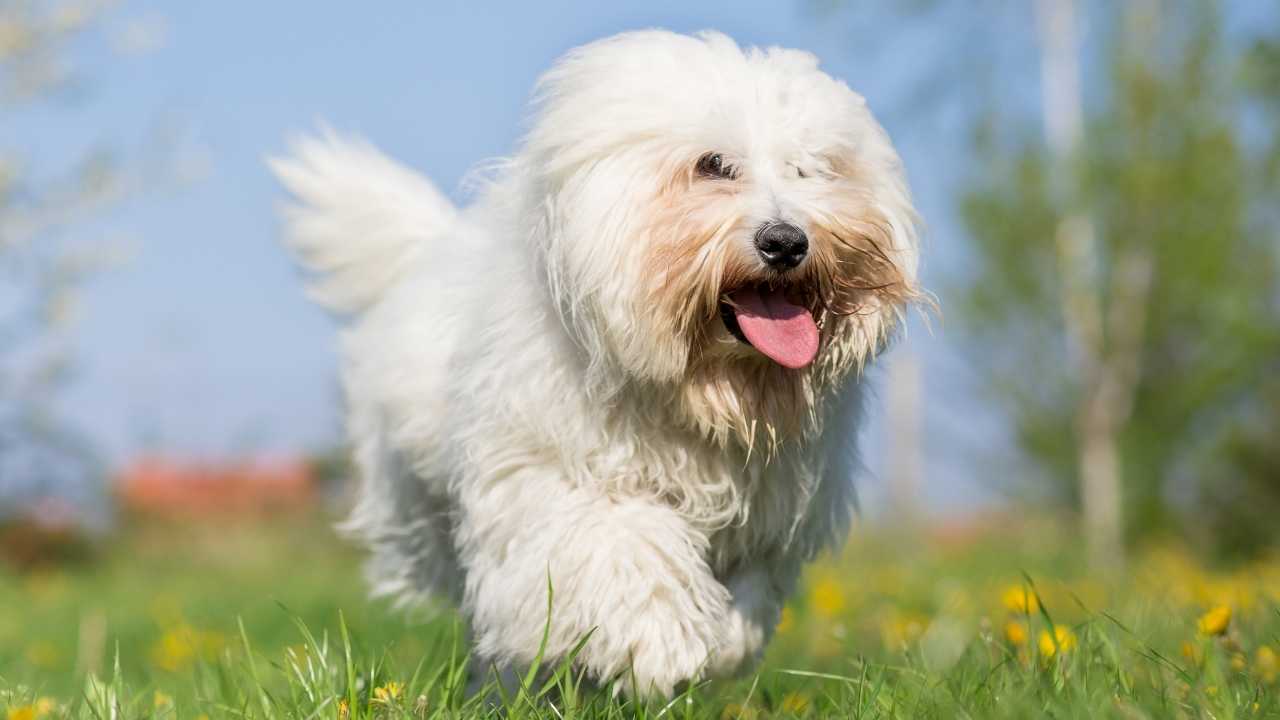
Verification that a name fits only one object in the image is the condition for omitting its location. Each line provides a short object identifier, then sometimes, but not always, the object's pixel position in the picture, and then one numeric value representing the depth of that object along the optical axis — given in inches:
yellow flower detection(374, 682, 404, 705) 112.4
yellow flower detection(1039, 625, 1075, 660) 123.3
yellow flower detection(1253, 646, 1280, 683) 131.8
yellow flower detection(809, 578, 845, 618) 221.1
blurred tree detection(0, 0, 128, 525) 510.3
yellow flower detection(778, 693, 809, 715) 126.5
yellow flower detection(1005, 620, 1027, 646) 142.7
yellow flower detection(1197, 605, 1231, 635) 127.7
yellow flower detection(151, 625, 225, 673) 199.6
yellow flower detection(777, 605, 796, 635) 224.1
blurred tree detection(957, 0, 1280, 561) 548.7
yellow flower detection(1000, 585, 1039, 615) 134.0
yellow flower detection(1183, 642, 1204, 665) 134.0
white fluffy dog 126.2
